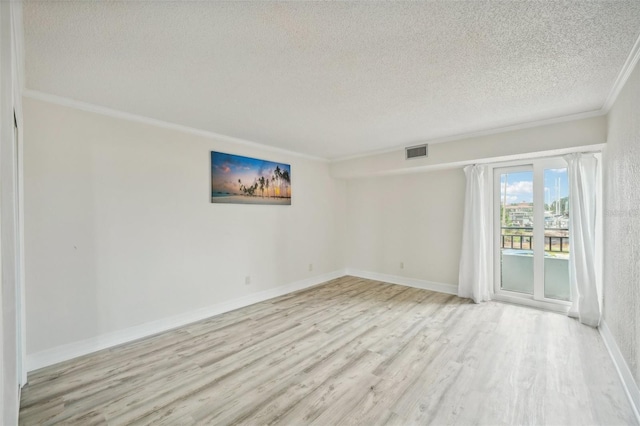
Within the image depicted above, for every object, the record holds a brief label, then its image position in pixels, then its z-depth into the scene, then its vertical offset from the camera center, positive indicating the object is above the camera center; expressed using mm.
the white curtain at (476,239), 4082 -455
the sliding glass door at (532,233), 3734 -345
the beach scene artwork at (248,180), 3734 +502
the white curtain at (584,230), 3236 -261
